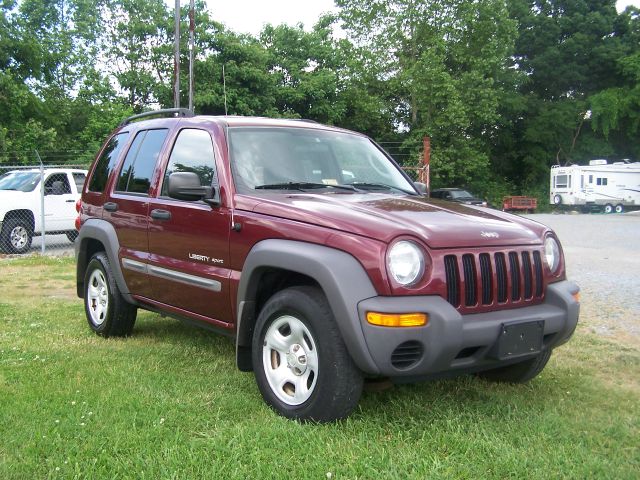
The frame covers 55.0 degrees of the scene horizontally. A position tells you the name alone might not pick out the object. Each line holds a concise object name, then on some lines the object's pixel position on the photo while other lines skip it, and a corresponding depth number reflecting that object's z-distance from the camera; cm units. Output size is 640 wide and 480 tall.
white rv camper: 3325
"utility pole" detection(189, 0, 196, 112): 1792
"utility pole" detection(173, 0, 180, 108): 1820
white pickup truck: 1216
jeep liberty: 306
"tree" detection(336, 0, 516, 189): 3281
